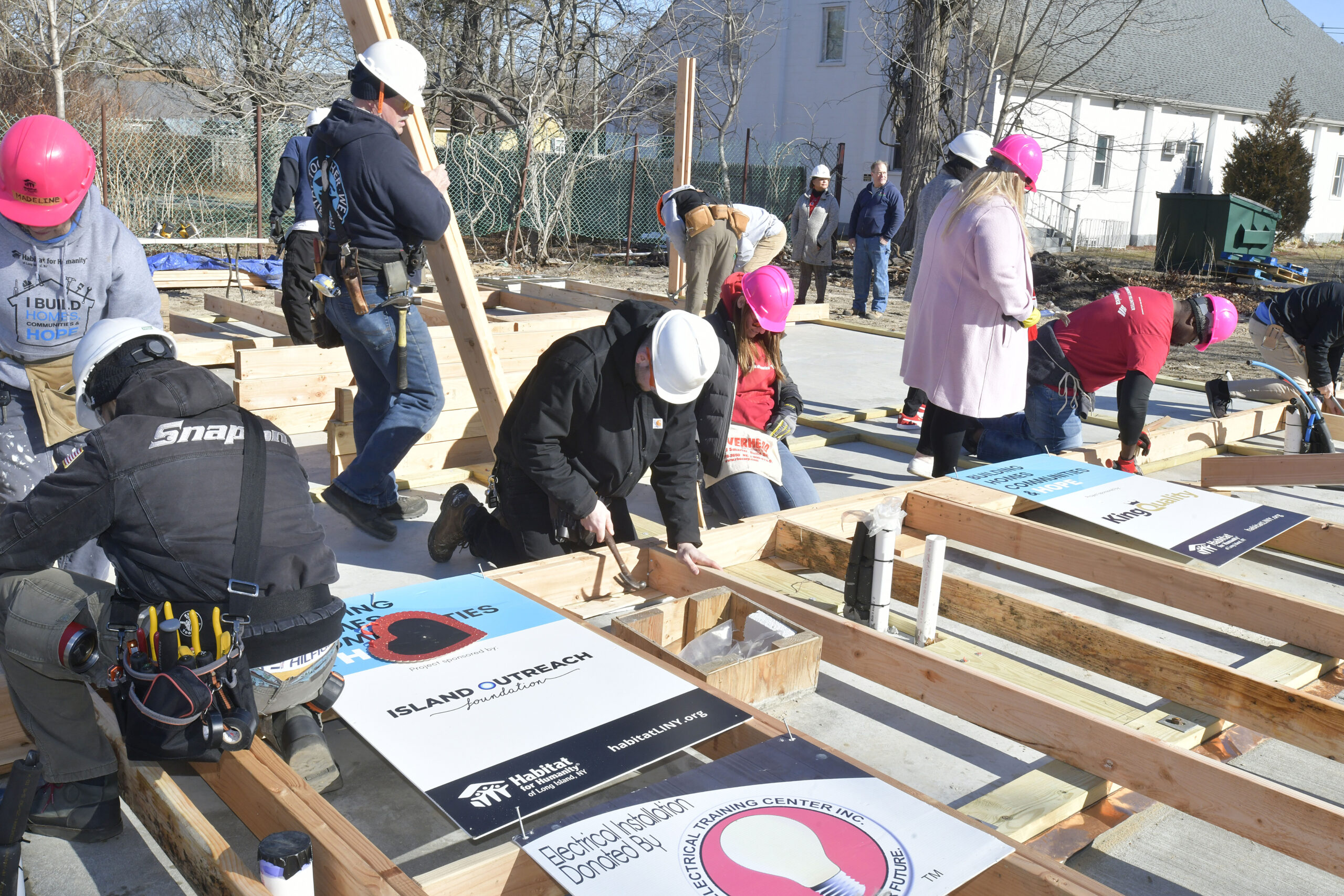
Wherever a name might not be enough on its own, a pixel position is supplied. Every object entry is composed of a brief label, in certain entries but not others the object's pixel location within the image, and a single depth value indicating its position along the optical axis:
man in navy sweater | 10.98
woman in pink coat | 4.46
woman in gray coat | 11.65
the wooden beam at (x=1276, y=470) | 5.14
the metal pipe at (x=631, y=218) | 16.92
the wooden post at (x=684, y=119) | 9.55
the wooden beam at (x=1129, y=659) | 2.80
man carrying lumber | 4.02
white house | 22.52
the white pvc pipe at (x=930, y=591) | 3.35
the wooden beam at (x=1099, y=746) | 2.28
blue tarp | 10.31
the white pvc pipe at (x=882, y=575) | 3.43
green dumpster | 17.38
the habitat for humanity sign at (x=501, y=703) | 2.24
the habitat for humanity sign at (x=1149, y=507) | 3.99
